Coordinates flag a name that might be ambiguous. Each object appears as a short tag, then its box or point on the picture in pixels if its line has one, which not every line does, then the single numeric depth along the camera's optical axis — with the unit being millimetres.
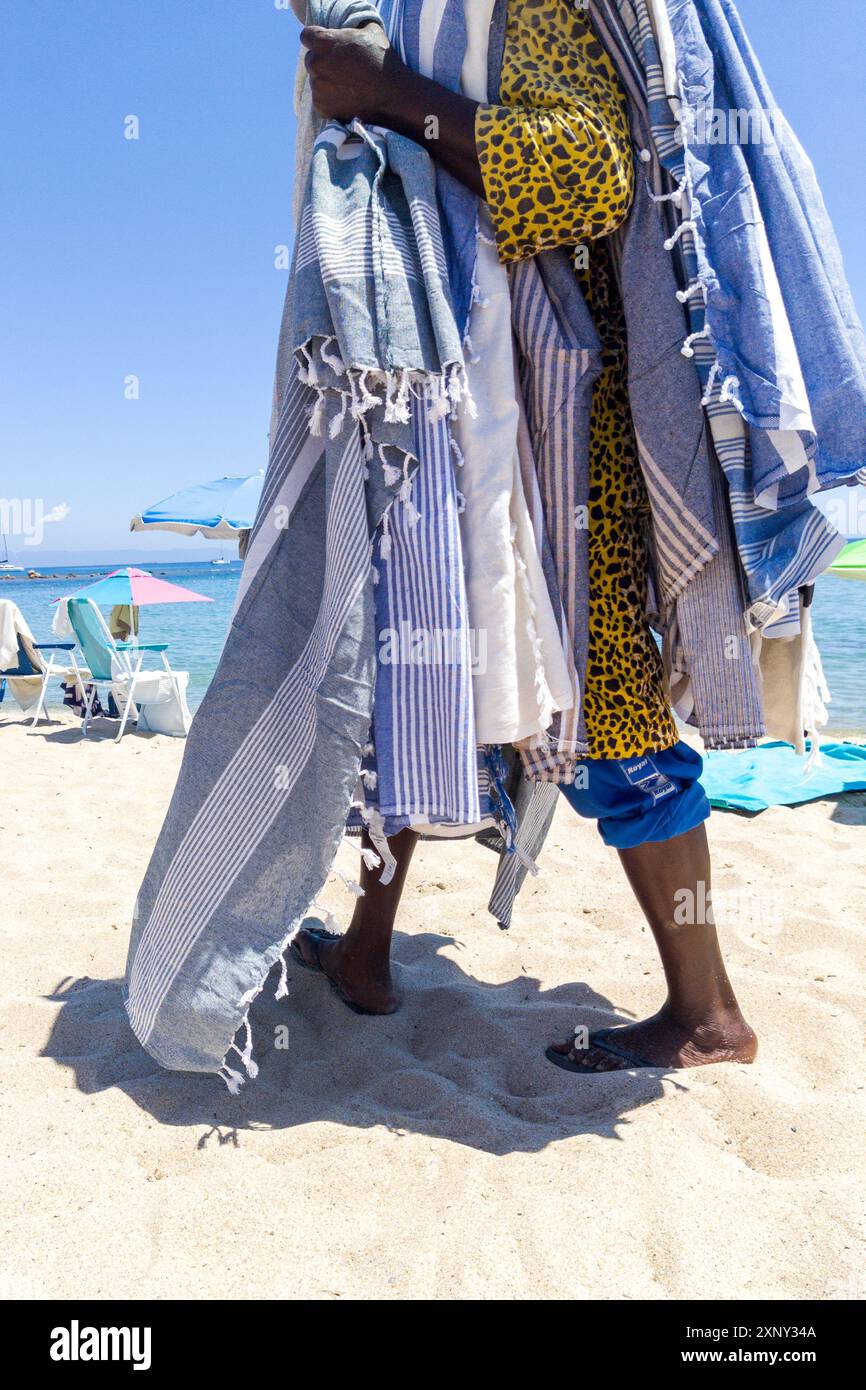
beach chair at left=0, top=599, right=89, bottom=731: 8086
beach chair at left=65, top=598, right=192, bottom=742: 7230
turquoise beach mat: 4191
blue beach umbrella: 8602
